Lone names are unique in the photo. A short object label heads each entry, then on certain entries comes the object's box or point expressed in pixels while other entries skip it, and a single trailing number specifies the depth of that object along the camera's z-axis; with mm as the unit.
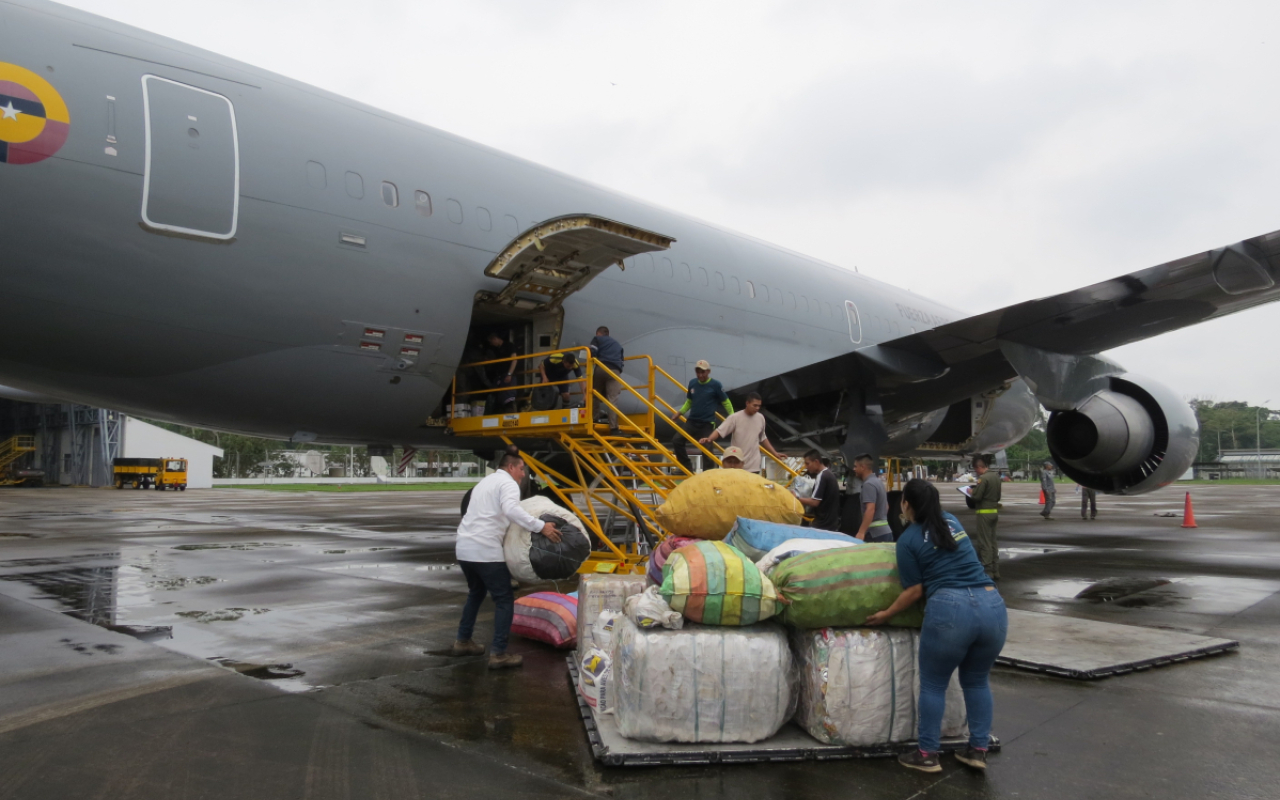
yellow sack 5980
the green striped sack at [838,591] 3947
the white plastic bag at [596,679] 4156
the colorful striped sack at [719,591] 3906
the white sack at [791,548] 4523
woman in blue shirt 3658
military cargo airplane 6535
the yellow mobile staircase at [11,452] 47688
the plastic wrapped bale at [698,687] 3809
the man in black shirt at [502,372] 9508
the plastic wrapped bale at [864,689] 3838
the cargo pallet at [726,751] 3691
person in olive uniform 9414
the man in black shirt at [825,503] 7887
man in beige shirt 8227
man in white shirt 5355
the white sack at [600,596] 5254
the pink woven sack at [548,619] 5910
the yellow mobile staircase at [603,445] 8250
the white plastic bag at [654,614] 3883
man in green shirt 9195
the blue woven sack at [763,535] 5133
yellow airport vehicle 42469
